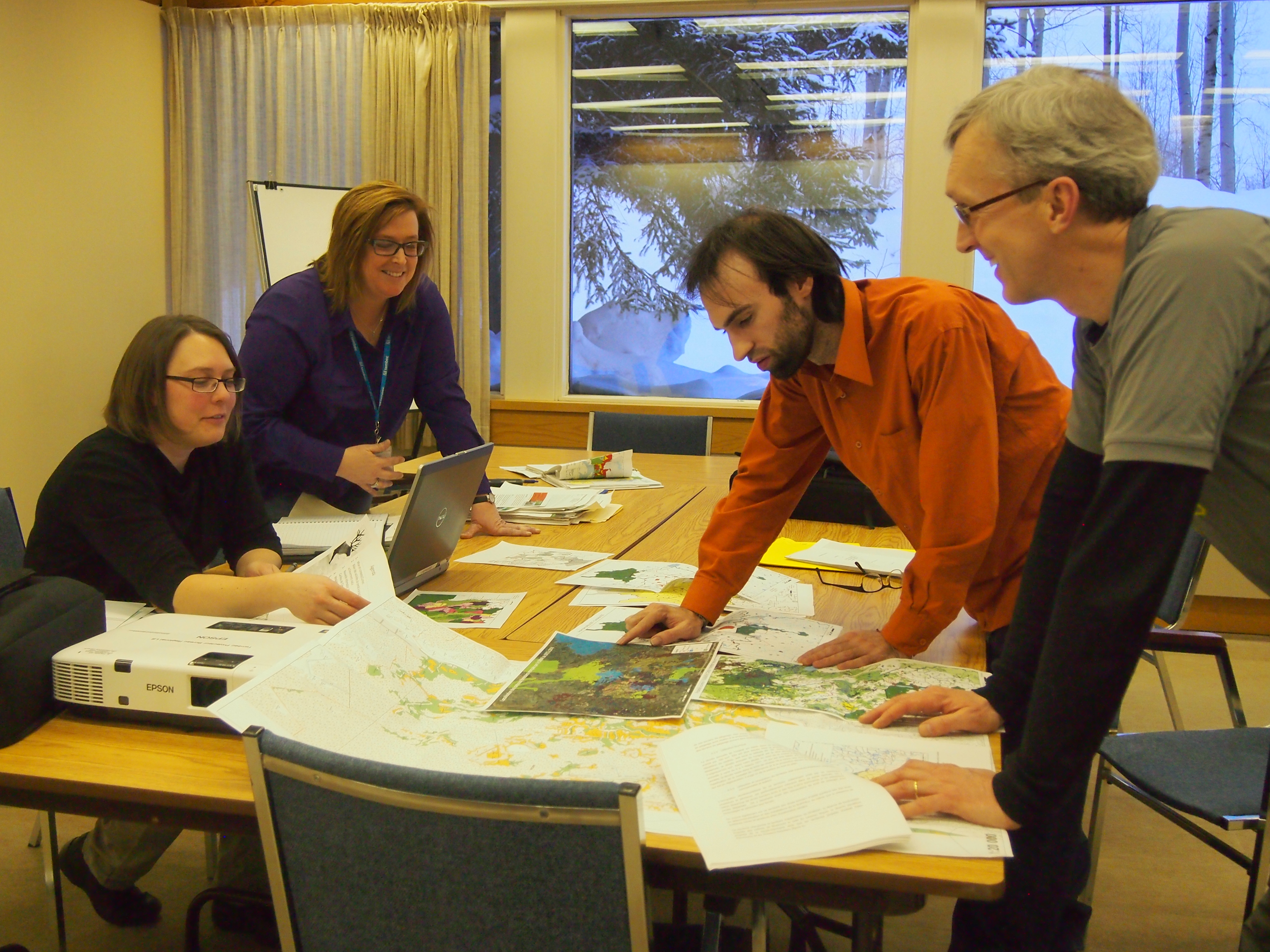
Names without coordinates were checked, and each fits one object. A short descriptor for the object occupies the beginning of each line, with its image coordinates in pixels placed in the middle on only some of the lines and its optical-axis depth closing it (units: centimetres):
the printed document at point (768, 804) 88
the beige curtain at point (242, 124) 488
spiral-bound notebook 213
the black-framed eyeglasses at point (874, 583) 194
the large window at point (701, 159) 473
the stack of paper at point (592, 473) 313
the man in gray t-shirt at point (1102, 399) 80
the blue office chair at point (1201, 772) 160
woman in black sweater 152
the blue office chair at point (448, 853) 80
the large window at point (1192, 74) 441
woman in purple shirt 231
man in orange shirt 141
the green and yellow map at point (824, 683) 126
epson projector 116
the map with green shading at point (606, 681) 123
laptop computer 176
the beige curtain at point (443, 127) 471
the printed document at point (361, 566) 152
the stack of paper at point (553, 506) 259
